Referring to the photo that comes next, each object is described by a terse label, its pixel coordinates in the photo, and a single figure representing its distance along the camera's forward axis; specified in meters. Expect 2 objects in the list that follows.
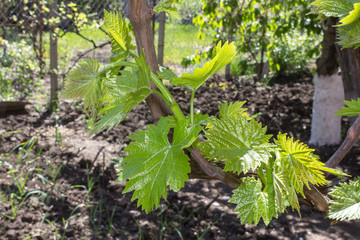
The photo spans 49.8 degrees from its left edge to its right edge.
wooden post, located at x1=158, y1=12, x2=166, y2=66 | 5.64
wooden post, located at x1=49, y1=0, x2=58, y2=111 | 5.24
